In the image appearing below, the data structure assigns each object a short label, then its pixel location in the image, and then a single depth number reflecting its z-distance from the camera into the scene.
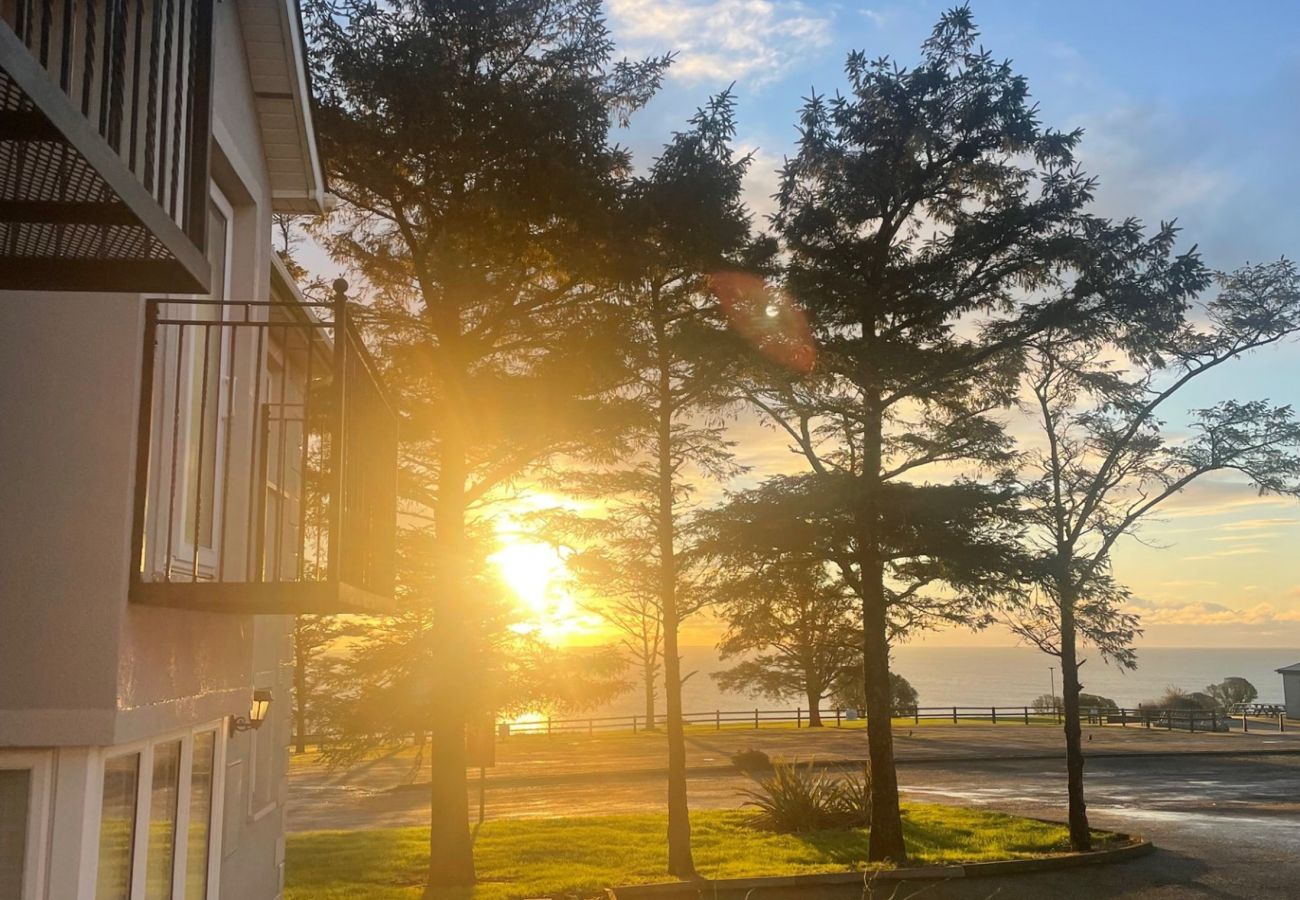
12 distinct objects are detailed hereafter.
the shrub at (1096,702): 65.01
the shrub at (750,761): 34.34
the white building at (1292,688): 58.94
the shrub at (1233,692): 74.25
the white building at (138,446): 3.31
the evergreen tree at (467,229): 14.59
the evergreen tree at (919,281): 17.84
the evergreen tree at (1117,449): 18.92
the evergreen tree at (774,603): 18.50
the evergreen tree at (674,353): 16.02
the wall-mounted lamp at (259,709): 8.48
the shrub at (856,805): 21.81
